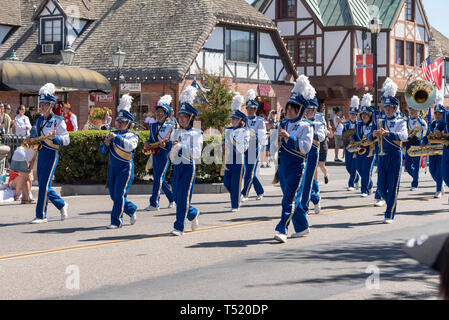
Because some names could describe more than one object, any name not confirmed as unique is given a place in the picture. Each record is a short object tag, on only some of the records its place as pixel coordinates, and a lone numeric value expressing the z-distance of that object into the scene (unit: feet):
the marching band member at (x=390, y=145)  40.09
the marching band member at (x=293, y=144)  32.40
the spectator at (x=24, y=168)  49.49
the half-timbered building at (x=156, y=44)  110.22
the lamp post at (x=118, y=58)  84.48
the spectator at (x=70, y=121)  61.21
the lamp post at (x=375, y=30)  88.63
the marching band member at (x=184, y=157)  34.32
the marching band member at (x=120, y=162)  37.09
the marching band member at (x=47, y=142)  38.78
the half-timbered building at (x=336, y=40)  138.10
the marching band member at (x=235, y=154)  45.80
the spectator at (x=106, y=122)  58.80
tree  100.68
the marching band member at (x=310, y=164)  34.45
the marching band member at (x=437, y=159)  50.16
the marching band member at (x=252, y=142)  49.08
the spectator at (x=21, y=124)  68.03
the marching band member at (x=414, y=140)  57.52
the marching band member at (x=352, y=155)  58.75
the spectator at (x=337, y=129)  99.52
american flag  103.50
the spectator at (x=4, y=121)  68.26
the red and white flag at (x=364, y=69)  125.82
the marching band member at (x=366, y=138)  52.65
